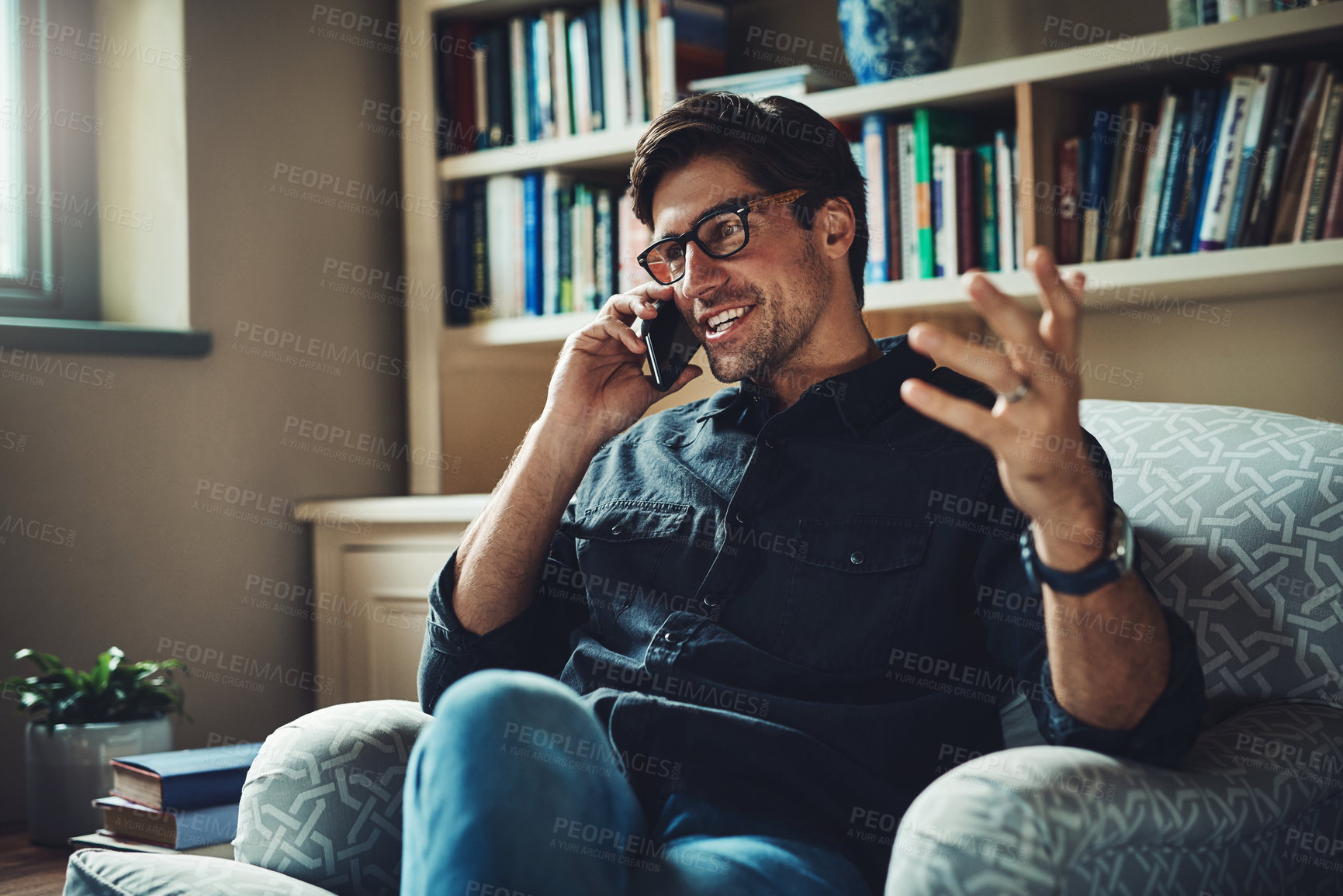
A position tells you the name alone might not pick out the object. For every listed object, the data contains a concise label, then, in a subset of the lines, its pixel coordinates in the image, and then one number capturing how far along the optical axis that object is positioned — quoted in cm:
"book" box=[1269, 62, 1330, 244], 156
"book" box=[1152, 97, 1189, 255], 166
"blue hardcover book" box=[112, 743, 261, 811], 156
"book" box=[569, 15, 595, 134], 216
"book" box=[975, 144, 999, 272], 180
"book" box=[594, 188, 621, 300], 218
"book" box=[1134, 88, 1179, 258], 168
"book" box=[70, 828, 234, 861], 156
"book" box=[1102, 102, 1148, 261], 171
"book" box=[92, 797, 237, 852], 155
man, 85
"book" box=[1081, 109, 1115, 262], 173
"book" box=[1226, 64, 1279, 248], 159
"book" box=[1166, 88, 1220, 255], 164
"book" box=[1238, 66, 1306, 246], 158
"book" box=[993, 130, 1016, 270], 177
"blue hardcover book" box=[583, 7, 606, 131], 216
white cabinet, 208
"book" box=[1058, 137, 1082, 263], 175
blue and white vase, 183
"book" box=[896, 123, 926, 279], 185
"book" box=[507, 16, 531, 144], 224
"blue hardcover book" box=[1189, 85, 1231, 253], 163
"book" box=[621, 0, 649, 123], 210
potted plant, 176
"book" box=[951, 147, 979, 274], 181
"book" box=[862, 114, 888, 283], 187
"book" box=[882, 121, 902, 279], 186
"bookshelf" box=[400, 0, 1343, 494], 158
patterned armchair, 78
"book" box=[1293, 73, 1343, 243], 155
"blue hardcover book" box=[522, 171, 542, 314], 223
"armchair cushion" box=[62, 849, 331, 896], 98
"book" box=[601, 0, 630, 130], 212
